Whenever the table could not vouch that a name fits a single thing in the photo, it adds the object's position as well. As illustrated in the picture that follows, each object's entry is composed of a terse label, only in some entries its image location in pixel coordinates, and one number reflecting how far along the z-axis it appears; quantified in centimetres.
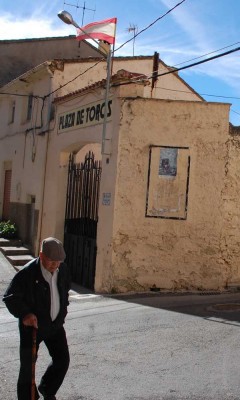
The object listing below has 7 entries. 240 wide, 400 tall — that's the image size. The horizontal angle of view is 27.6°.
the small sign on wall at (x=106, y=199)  1072
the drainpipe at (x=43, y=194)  1446
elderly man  391
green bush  1639
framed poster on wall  1062
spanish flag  1088
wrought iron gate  1180
